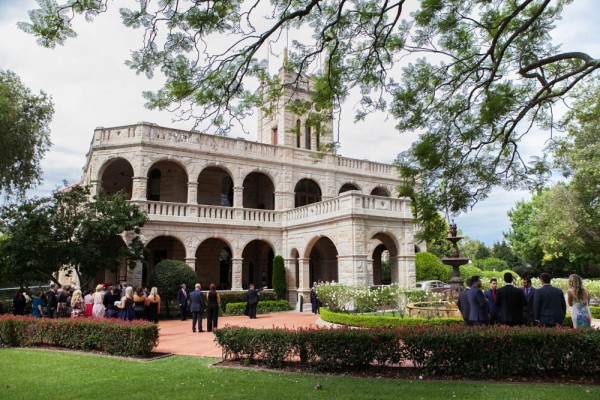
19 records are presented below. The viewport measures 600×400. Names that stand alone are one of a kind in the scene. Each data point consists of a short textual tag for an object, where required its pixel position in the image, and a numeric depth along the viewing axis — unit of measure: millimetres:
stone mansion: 19984
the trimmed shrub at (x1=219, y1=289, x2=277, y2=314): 20812
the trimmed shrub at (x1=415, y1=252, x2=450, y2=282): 25453
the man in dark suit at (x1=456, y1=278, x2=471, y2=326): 9125
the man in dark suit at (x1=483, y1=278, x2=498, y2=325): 9367
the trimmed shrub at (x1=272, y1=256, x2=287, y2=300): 22594
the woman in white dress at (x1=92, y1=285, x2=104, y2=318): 12672
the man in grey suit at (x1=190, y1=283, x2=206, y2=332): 14242
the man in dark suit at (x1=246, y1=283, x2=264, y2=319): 17891
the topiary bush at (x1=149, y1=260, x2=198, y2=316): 18562
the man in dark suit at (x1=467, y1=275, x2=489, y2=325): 8906
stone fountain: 15156
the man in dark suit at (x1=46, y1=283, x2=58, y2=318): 13594
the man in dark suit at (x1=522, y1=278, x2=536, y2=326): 8773
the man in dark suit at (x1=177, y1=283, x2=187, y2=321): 17505
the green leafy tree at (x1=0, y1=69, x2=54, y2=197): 17431
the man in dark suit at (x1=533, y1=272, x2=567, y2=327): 7930
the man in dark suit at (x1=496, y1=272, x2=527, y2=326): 8766
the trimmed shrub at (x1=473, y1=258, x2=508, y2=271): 48000
